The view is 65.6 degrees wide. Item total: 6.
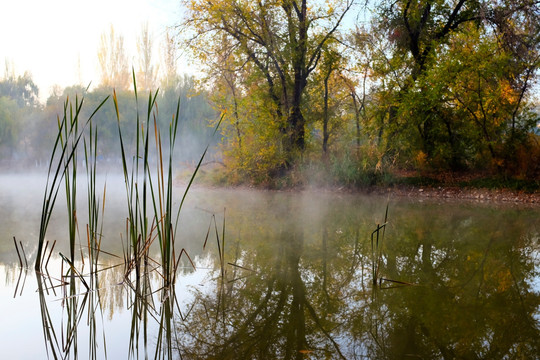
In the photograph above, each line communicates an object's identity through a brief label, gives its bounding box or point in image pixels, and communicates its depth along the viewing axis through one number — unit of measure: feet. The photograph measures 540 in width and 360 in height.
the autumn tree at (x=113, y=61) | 89.20
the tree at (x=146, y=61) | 86.12
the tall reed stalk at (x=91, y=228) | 8.63
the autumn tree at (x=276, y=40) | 40.06
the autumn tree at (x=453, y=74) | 29.48
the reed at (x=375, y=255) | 9.44
